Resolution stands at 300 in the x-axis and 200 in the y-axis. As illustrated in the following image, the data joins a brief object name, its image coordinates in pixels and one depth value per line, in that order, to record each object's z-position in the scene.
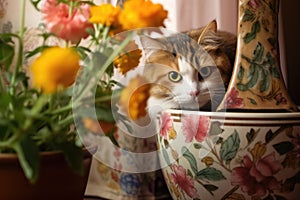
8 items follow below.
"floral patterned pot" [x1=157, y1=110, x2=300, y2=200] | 0.61
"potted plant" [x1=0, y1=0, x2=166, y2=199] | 0.37
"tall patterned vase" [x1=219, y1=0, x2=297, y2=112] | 0.70
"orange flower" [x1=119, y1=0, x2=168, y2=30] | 0.39
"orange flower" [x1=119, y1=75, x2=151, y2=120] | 0.43
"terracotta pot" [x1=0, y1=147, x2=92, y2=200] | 0.41
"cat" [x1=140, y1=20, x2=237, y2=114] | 0.85
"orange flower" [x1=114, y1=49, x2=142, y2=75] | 0.46
